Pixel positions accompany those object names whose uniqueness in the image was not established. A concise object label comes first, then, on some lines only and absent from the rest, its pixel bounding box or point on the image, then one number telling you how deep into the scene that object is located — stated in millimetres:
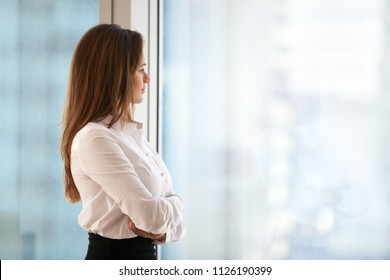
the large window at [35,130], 6359
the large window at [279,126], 5625
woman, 3496
